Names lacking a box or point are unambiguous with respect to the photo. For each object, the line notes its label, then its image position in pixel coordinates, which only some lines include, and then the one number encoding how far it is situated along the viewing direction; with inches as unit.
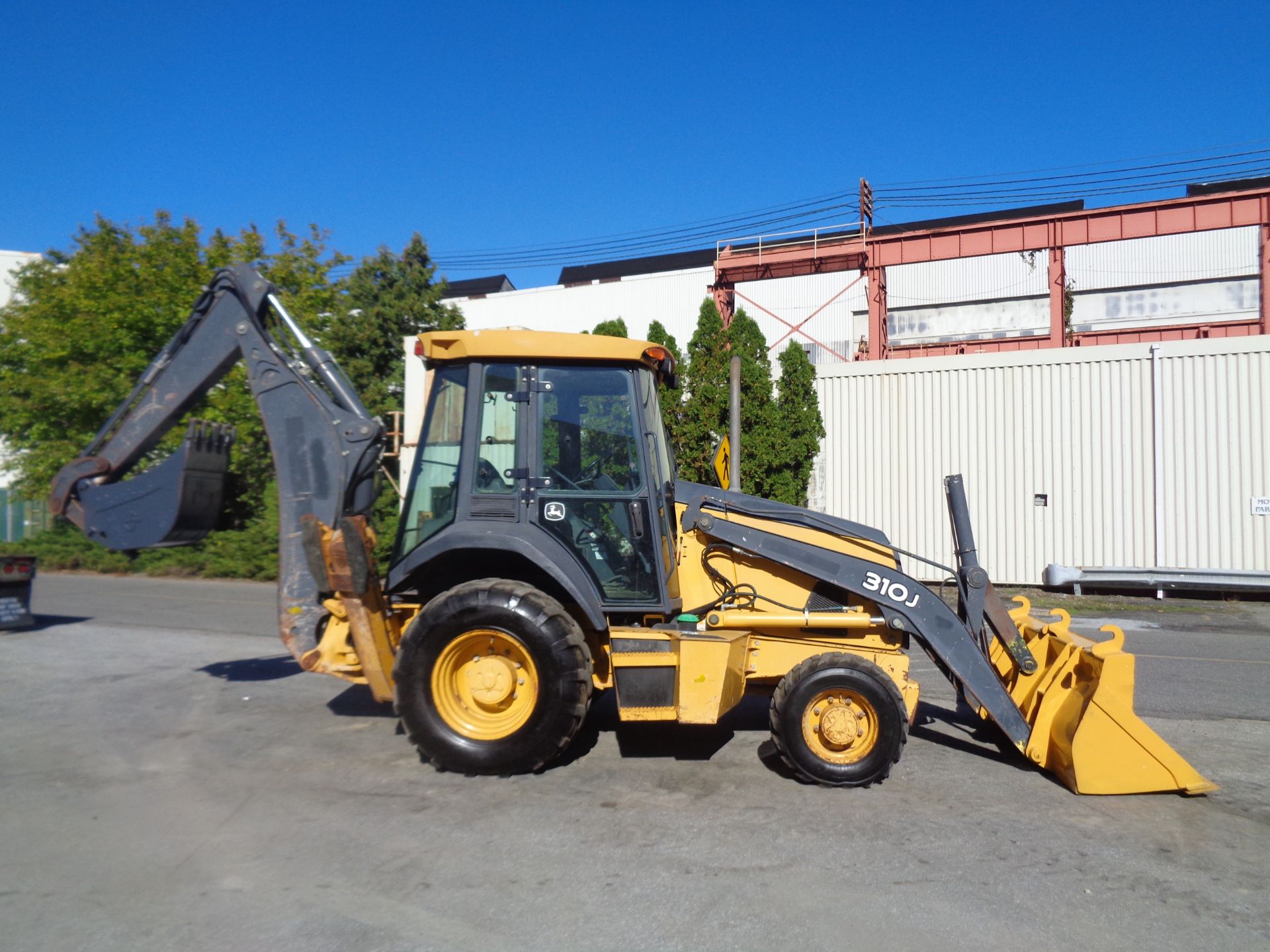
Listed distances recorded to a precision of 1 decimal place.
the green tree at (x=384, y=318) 964.0
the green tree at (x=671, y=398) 772.0
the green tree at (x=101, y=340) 775.1
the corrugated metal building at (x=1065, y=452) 636.1
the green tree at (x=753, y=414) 738.8
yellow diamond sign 430.3
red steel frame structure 749.9
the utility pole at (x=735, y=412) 459.8
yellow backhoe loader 215.9
